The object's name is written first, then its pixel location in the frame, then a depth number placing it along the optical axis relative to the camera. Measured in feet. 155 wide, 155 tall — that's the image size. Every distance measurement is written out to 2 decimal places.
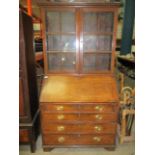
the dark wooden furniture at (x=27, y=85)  6.28
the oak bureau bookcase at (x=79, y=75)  6.78
